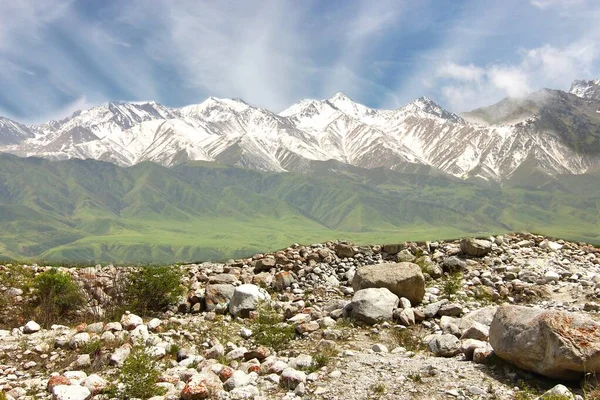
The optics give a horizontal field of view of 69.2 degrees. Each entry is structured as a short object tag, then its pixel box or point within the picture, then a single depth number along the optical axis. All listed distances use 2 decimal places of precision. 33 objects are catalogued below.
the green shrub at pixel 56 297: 16.39
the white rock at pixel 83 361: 11.33
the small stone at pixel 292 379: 9.72
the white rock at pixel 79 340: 12.66
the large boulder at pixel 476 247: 23.02
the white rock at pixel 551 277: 18.66
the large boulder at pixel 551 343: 8.85
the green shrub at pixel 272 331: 12.84
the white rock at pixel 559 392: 8.33
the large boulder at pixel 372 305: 14.73
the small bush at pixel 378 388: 9.03
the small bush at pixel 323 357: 10.73
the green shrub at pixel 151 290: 17.83
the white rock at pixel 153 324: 14.75
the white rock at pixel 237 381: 9.71
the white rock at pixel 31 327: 14.50
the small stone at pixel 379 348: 12.01
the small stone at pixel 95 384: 9.62
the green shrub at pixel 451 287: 17.84
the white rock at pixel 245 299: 16.91
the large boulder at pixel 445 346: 11.45
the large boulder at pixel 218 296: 17.93
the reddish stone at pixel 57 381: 9.77
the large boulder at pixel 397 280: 16.72
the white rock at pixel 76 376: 9.93
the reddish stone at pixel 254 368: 10.79
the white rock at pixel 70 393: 9.12
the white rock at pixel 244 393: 9.09
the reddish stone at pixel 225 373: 10.21
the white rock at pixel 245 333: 14.00
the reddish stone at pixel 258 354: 11.88
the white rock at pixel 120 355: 11.36
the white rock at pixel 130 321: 14.62
